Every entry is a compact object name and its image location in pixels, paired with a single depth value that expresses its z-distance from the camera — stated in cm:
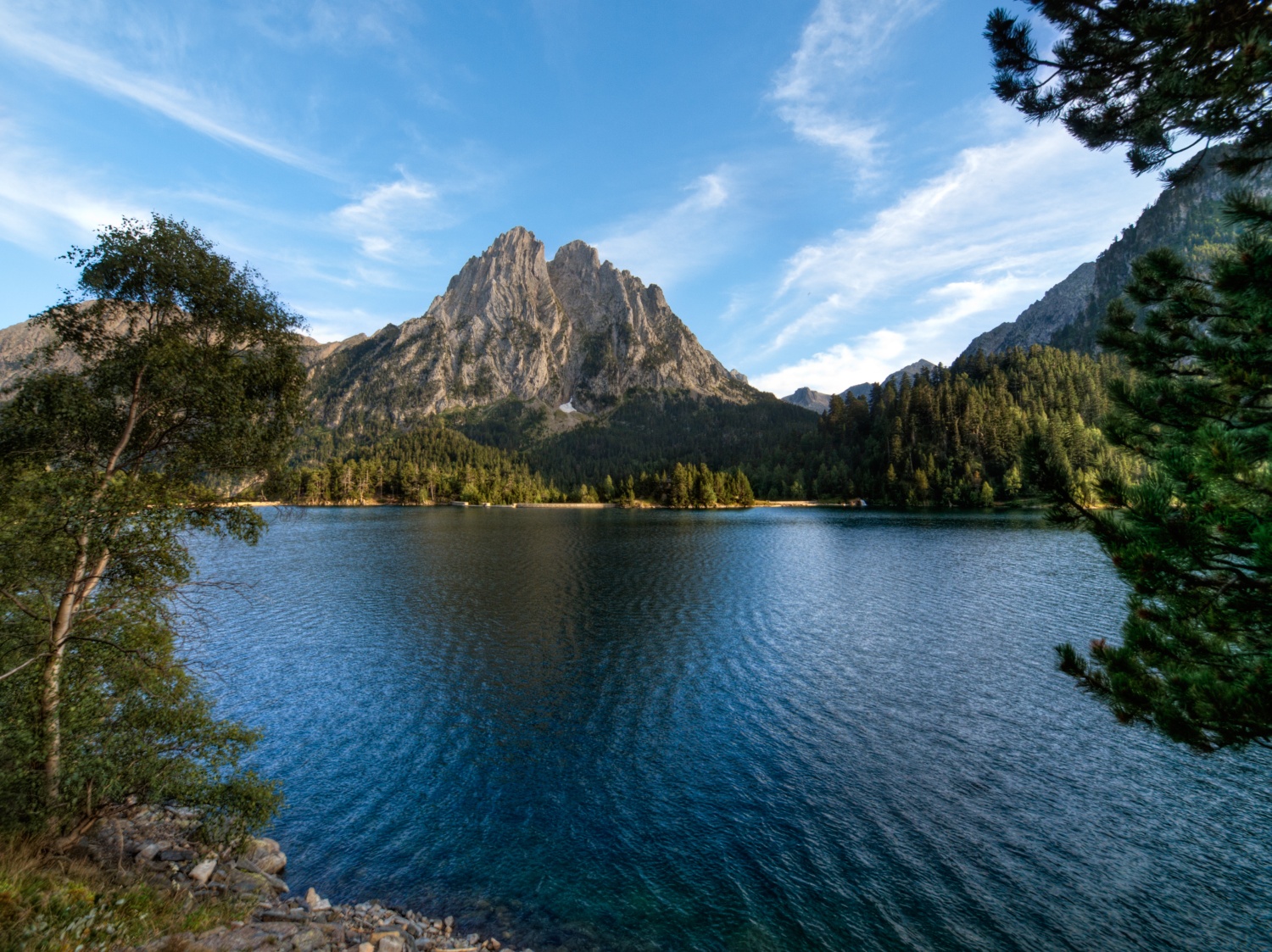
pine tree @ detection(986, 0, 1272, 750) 753
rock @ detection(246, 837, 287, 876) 1752
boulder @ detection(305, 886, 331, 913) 1518
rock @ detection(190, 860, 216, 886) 1572
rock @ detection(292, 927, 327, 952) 1264
